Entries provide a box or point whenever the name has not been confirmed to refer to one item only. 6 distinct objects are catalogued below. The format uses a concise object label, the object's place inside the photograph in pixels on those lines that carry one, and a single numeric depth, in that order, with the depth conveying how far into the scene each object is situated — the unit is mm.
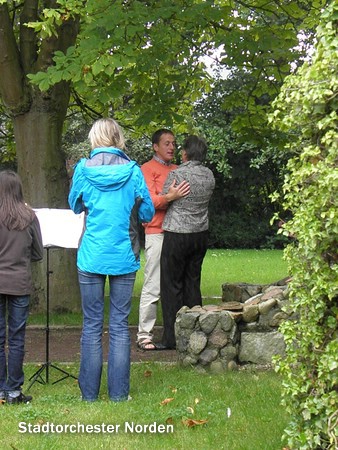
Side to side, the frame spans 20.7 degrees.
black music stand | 7906
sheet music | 7639
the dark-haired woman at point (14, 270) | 7070
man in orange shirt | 9633
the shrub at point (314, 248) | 4613
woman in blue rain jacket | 7023
